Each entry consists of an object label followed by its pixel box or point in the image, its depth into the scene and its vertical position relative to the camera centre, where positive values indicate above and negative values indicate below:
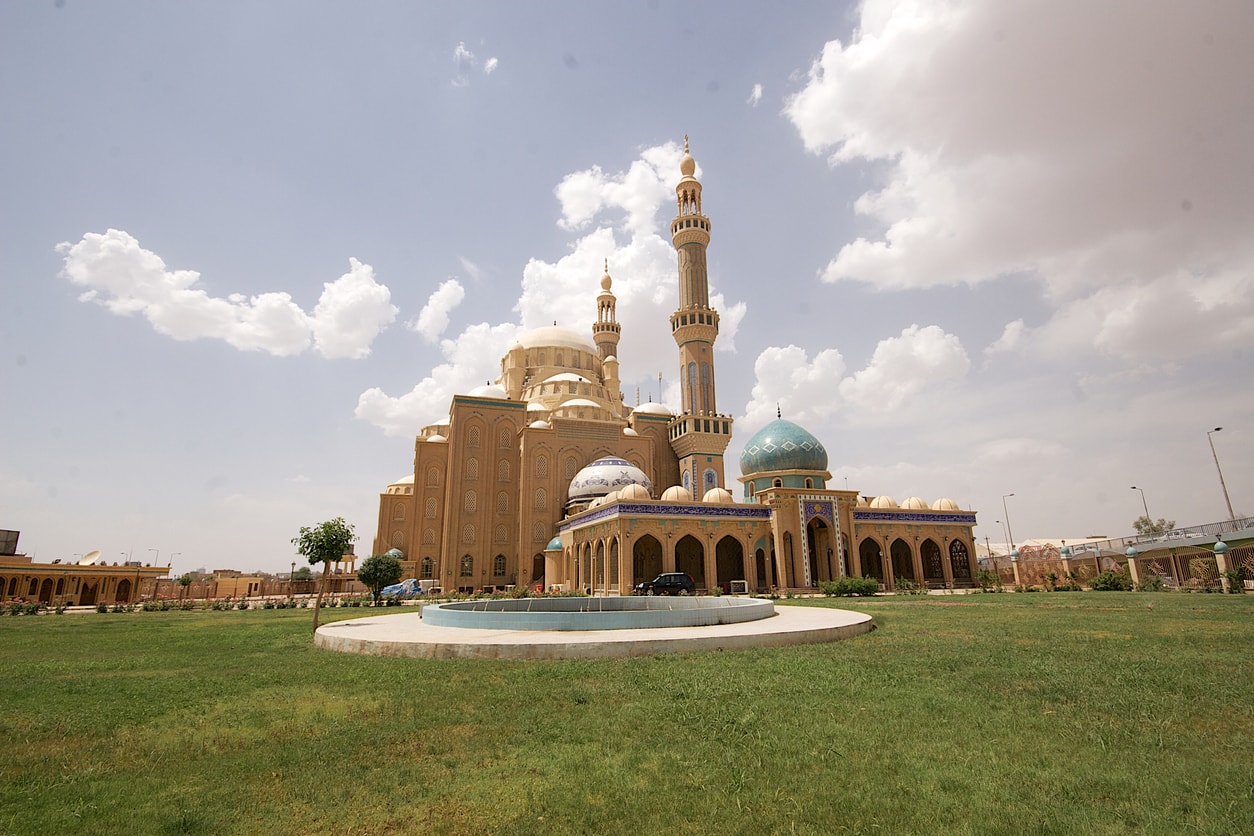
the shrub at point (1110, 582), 27.77 -0.13
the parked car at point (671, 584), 25.47 +0.24
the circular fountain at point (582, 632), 10.13 -0.67
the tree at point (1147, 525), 70.65 +5.46
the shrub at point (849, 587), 27.44 -0.03
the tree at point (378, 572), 36.19 +1.37
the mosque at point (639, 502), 32.88 +4.87
